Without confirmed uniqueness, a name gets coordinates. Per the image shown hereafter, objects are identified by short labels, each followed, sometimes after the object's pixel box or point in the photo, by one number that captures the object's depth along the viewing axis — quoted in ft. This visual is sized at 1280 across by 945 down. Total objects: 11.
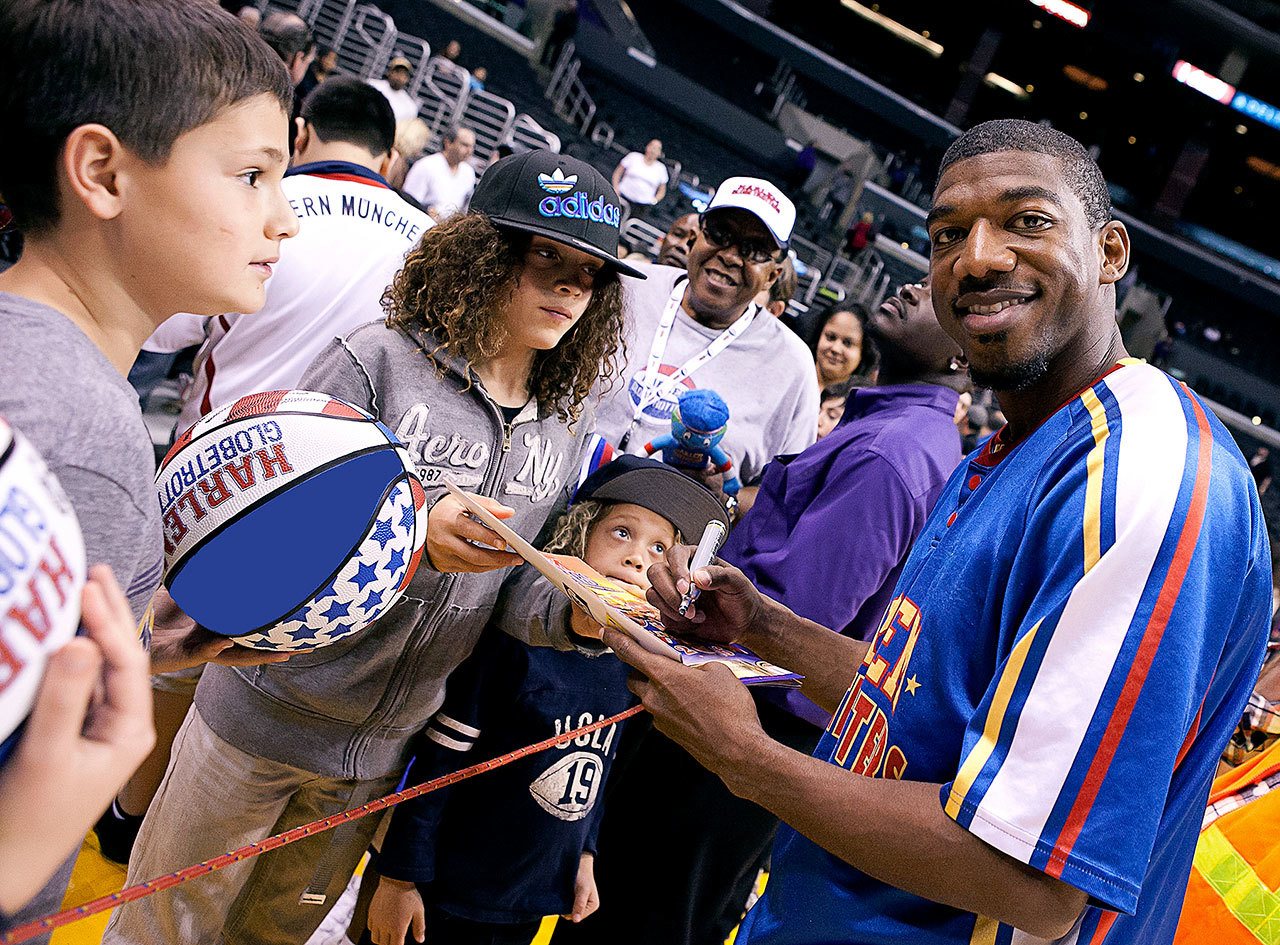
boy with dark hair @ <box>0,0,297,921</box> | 3.12
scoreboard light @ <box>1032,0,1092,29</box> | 73.05
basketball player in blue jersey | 3.56
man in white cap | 11.03
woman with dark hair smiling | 15.69
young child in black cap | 7.08
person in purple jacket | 8.05
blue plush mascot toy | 9.41
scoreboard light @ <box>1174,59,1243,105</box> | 69.56
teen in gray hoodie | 6.45
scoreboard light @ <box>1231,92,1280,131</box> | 70.08
